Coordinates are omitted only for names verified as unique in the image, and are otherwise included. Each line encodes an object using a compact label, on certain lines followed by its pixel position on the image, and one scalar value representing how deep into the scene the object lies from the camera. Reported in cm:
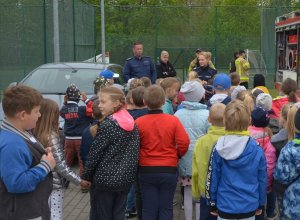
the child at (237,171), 417
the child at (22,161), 317
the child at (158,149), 485
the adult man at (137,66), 1078
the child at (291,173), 418
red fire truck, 1477
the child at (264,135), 492
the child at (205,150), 468
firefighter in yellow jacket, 1455
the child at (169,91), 636
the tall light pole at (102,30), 2322
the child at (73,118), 682
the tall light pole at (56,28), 1369
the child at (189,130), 535
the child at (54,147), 429
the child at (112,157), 451
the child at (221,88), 627
